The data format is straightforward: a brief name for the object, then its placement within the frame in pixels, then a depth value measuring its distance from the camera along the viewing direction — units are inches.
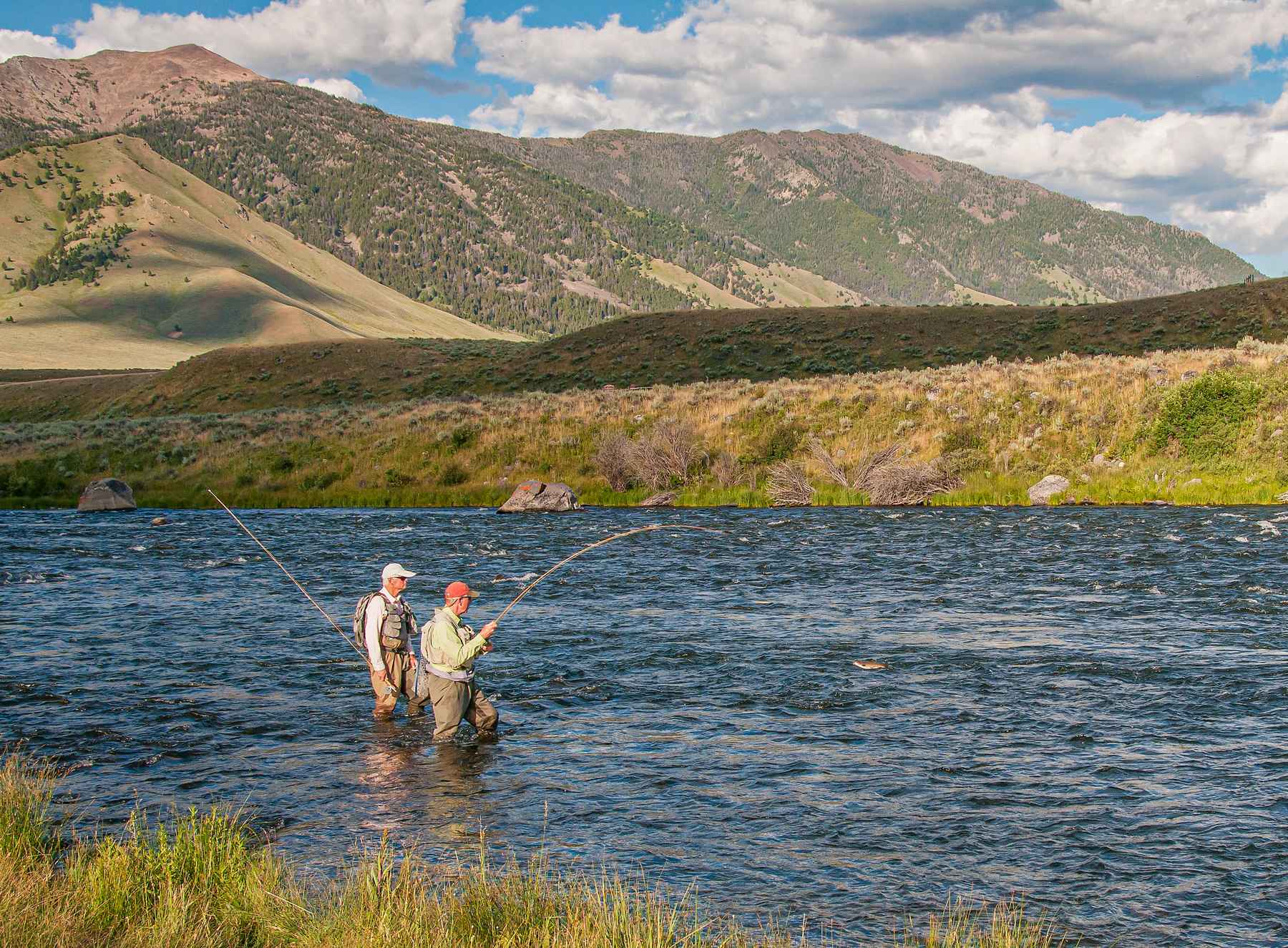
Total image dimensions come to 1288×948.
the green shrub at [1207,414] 1411.2
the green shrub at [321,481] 1747.0
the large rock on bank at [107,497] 1595.0
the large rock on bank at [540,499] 1486.2
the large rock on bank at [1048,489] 1409.9
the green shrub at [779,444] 1625.2
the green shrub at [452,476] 1711.4
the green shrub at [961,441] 1546.5
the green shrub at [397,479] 1724.9
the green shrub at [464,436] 1808.6
